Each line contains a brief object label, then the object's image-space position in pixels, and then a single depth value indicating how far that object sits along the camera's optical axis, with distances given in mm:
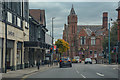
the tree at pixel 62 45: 97250
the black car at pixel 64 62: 39084
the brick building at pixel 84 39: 100362
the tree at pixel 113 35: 62938
